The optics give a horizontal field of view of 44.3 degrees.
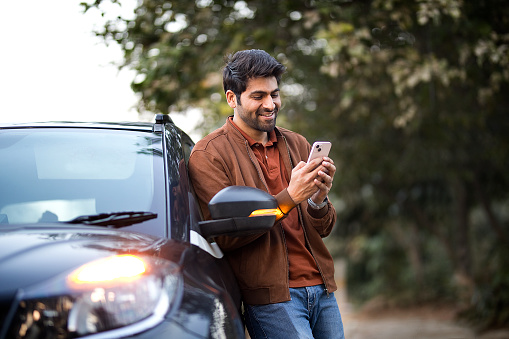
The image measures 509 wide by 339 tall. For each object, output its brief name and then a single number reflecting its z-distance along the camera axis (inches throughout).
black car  65.3
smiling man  106.7
